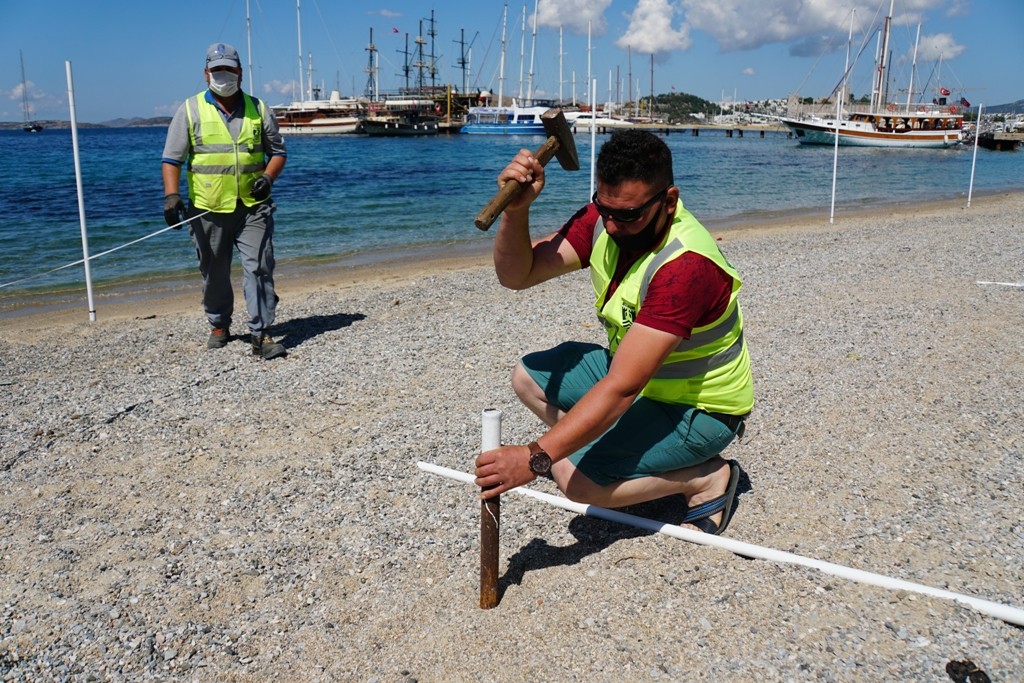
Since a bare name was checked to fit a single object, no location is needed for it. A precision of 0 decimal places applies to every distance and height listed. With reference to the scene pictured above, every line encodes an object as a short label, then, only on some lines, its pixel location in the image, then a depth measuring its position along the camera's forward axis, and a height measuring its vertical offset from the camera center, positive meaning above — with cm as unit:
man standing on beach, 616 -27
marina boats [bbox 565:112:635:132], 8044 +256
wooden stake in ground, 271 -132
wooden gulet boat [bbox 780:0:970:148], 5391 +149
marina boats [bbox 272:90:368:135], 7906 +236
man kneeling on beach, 258 -74
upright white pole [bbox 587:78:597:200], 973 +68
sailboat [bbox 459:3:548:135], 7562 +234
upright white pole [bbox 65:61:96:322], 741 -41
